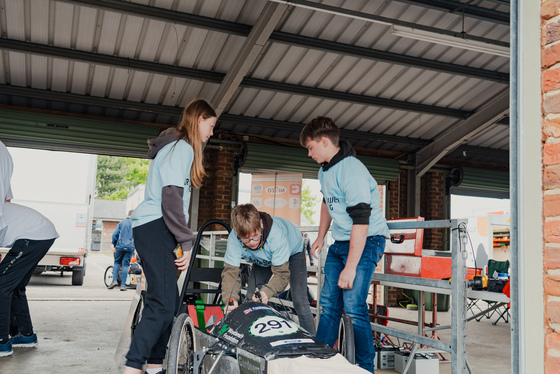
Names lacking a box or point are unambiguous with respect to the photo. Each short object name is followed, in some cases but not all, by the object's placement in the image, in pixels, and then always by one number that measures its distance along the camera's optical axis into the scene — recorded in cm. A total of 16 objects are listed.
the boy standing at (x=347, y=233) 270
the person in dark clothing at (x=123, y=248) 1054
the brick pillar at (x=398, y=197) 1070
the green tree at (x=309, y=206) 3559
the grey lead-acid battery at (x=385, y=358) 414
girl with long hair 249
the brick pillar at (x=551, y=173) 155
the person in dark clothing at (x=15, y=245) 384
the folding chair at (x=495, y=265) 648
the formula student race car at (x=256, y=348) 192
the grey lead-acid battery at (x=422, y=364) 381
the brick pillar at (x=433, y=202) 1091
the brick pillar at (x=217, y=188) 933
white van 1081
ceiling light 606
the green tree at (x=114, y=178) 4694
